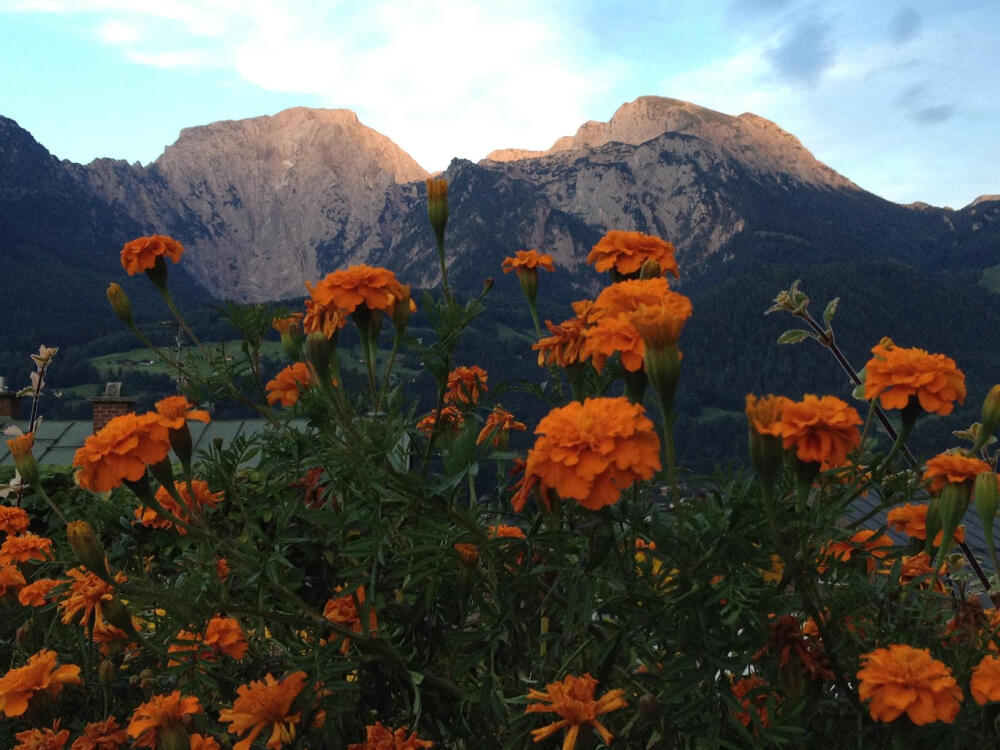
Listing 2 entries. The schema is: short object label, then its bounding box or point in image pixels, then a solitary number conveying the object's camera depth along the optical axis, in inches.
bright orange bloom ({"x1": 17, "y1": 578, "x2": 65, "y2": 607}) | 26.3
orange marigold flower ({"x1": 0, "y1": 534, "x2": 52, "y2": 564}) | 28.4
